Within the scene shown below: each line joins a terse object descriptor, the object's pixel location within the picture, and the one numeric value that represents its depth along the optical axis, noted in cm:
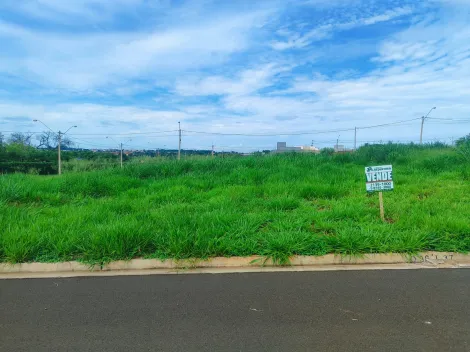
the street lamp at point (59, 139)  2697
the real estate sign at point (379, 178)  539
